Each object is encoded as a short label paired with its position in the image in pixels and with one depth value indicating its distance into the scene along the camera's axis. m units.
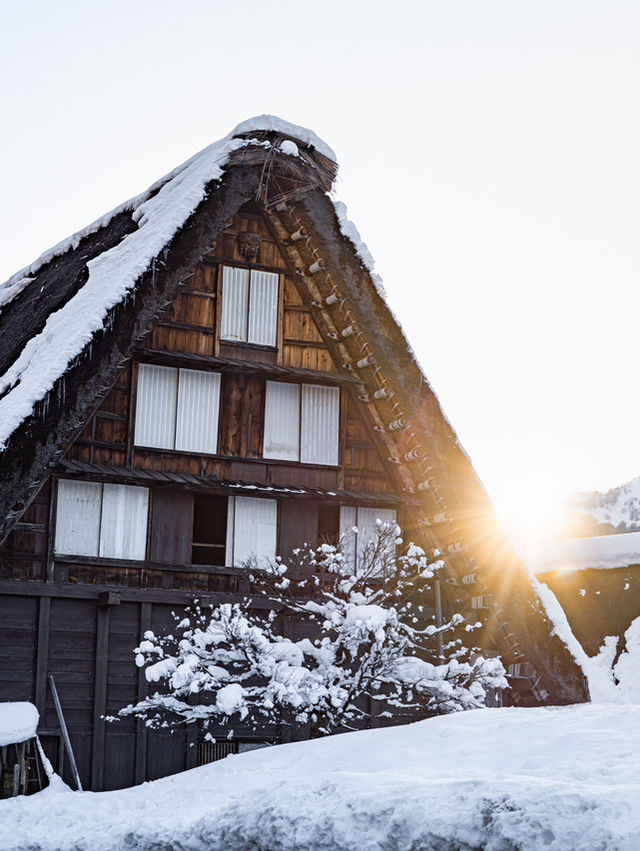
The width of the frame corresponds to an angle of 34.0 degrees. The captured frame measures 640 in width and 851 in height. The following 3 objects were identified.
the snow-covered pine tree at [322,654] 12.02
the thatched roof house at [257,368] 13.56
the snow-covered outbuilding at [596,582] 17.72
